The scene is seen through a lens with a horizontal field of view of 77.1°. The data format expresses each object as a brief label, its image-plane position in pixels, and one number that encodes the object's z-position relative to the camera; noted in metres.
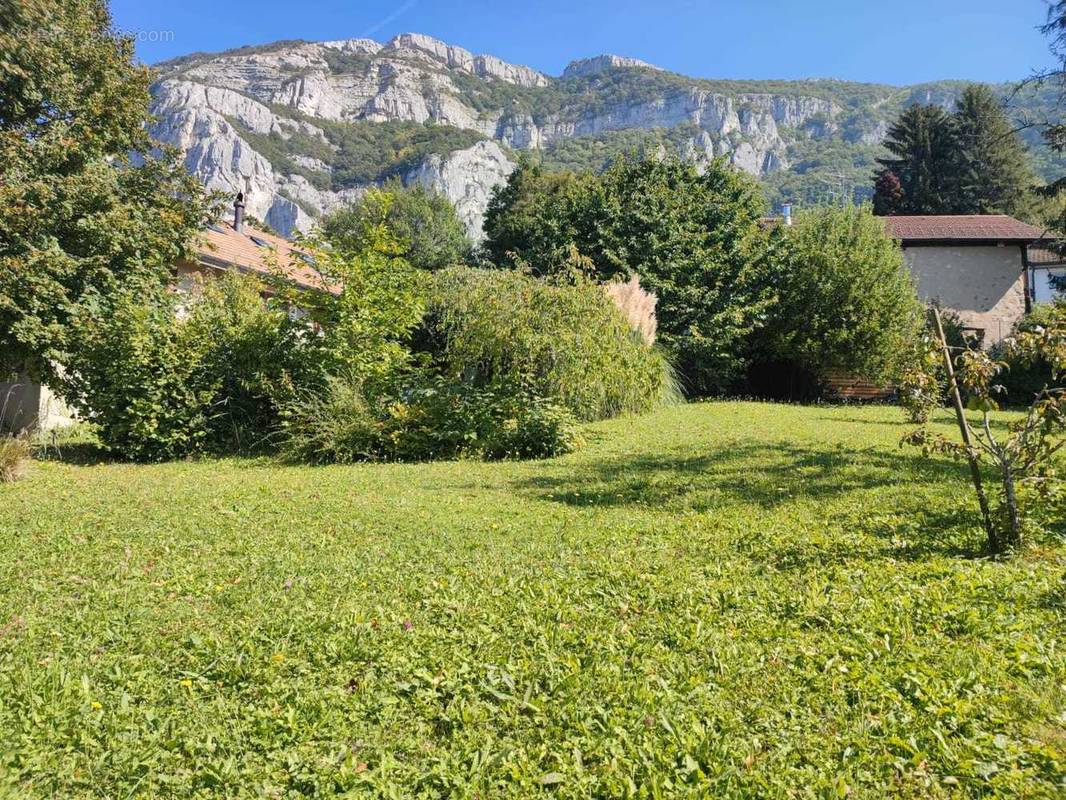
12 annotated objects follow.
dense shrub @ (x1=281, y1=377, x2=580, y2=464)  8.57
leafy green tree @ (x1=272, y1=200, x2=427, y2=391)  9.73
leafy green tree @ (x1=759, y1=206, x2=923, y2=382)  15.82
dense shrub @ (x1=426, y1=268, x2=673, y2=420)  9.90
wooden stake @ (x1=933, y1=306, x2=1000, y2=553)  4.13
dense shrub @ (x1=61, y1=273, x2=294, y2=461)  9.11
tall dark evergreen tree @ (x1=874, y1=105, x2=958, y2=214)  39.56
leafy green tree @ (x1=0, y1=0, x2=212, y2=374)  9.55
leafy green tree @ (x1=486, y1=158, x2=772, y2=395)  16.06
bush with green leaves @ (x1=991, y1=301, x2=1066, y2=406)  16.69
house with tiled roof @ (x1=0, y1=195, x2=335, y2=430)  10.72
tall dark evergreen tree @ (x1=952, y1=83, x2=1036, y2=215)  38.47
